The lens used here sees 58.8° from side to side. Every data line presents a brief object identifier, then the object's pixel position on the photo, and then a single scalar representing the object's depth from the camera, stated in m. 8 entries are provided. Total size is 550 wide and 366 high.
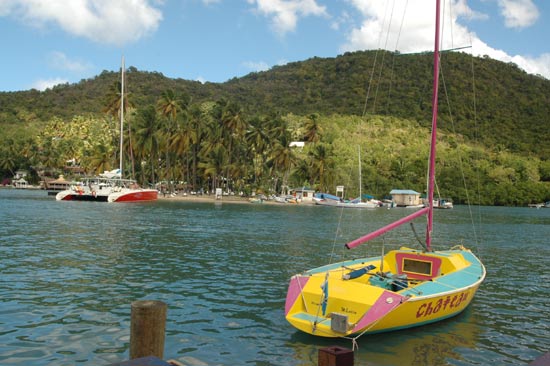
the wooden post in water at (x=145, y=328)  7.33
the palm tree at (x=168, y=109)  93.31
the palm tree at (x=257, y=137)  98.19
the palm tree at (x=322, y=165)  101.88
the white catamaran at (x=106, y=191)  72.25
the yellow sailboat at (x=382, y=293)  11.62
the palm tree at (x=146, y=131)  90.19
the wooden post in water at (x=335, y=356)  6.38
